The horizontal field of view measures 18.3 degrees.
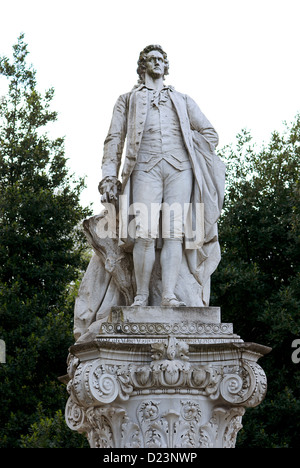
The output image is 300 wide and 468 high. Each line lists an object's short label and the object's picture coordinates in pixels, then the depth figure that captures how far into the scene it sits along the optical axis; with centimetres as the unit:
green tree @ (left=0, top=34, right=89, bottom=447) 1816
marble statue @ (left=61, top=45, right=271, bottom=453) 884
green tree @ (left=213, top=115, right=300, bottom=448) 1747
